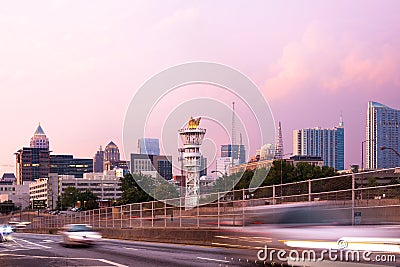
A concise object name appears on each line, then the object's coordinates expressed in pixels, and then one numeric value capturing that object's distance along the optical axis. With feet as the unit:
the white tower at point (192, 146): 532.32
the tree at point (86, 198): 552.33
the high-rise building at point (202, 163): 519.19
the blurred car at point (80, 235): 100.12
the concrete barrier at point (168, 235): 99.50
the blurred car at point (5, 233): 135.85
